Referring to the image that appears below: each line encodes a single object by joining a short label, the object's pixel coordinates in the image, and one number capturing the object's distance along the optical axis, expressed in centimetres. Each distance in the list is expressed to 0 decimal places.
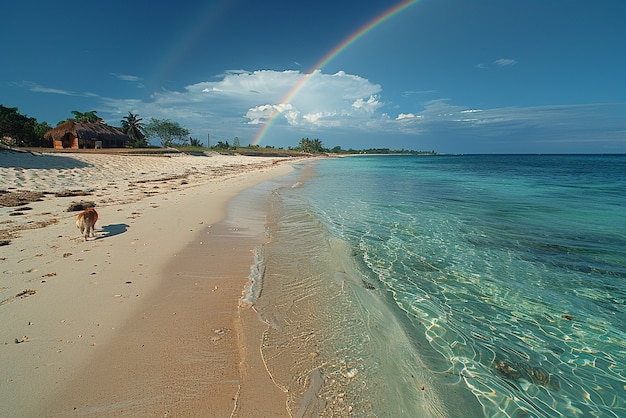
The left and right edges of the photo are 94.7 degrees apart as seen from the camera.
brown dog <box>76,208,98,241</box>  630
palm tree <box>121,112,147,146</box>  6384
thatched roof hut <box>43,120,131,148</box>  3938
